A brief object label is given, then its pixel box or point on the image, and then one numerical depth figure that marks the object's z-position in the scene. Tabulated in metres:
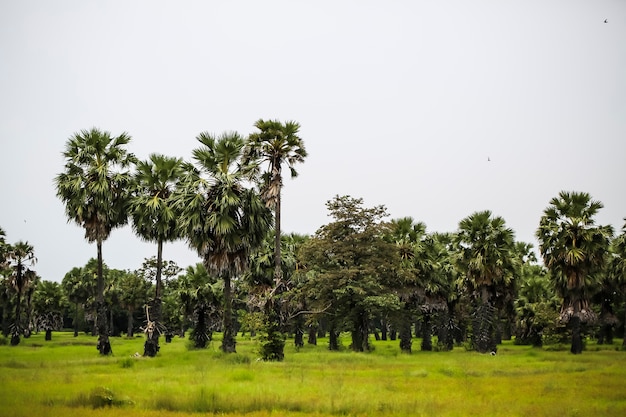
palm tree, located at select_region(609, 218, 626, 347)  53.22
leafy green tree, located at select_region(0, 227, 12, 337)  56.94
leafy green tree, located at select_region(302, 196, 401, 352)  42.91
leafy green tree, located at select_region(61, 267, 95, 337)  86.19
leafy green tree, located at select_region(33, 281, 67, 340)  84.00
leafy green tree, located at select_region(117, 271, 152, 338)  82.44
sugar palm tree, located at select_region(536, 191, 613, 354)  44.38
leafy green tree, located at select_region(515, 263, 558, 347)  55.12
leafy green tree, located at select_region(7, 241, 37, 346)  58.06
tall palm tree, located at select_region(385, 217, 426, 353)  47.12
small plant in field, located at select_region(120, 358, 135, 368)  30.34
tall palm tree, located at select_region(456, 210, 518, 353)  46.44
